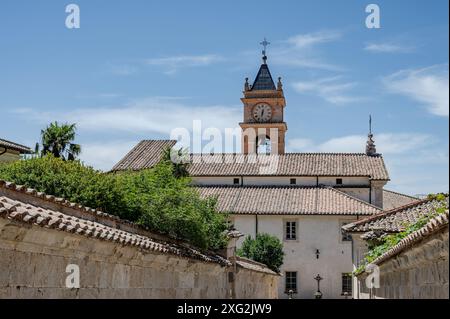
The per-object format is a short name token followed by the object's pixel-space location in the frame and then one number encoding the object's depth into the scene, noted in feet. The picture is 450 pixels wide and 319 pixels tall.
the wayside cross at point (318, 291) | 149.90
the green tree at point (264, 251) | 147.54
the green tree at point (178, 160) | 151.23
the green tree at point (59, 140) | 145.59
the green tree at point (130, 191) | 61.93
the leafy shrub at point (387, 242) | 51.01
